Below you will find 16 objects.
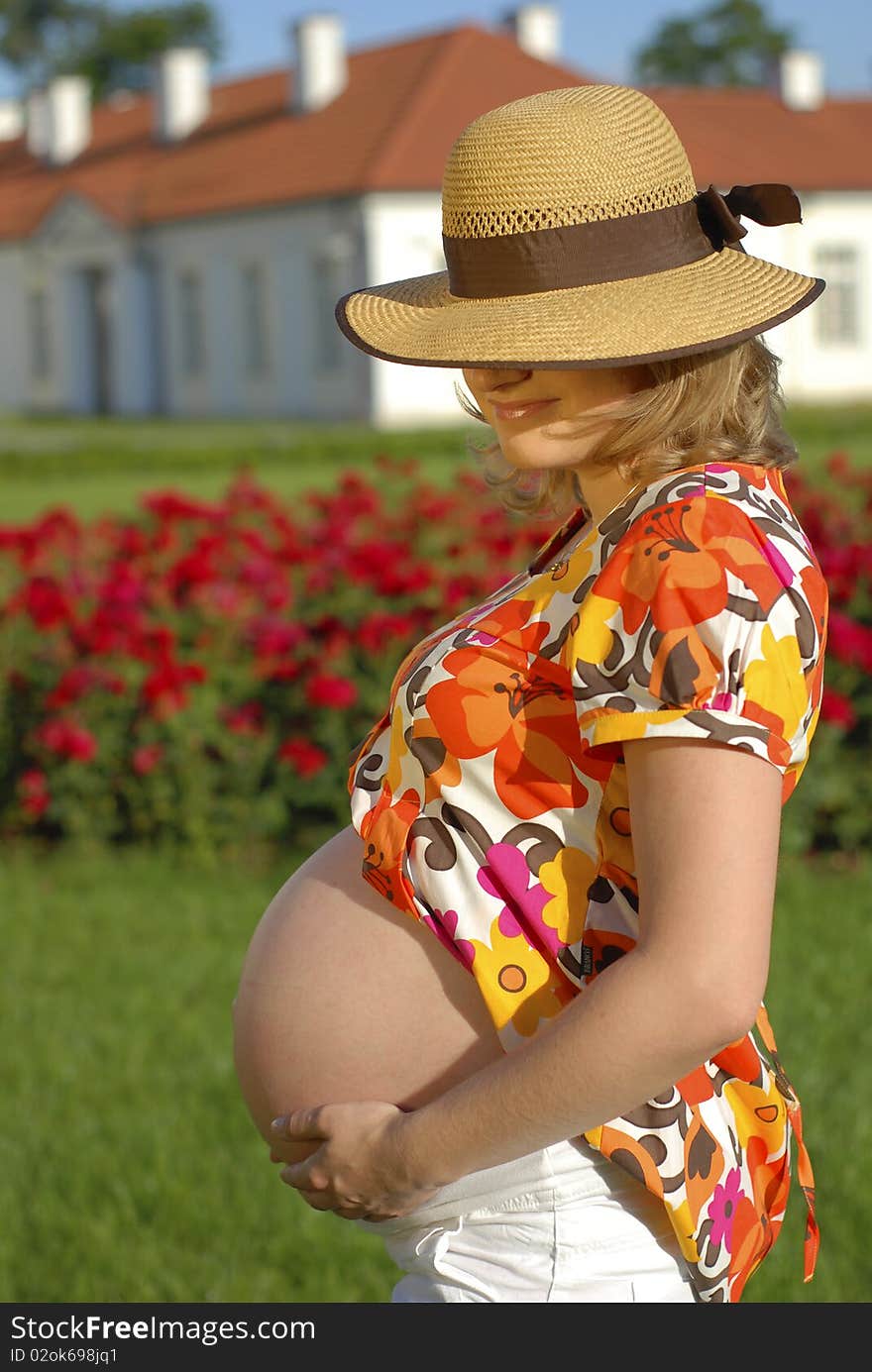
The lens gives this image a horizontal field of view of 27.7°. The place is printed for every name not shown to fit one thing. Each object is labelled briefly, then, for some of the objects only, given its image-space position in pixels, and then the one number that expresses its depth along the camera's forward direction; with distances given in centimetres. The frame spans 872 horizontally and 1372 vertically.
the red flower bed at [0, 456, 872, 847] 586
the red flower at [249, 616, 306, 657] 587
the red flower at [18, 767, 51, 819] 603
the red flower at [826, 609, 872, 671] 566
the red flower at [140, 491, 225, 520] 657
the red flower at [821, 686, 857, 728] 555
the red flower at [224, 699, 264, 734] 586
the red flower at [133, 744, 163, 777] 586
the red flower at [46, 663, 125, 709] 590
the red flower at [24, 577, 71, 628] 599
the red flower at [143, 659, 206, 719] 576
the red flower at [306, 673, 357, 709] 562
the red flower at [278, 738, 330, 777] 579
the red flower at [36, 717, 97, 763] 579
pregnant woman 141
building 3203
